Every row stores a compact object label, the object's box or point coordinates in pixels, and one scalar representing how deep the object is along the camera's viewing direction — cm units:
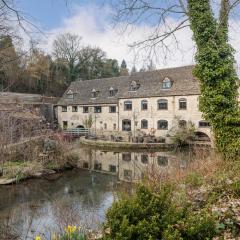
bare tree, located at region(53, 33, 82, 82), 5075
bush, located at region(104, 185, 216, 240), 361
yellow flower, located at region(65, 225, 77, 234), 459
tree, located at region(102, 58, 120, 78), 5394
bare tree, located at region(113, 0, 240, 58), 999
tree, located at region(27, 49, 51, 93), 4254
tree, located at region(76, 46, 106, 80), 5188
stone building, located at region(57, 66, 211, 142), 2900
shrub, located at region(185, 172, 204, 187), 731
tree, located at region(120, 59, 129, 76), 6163
